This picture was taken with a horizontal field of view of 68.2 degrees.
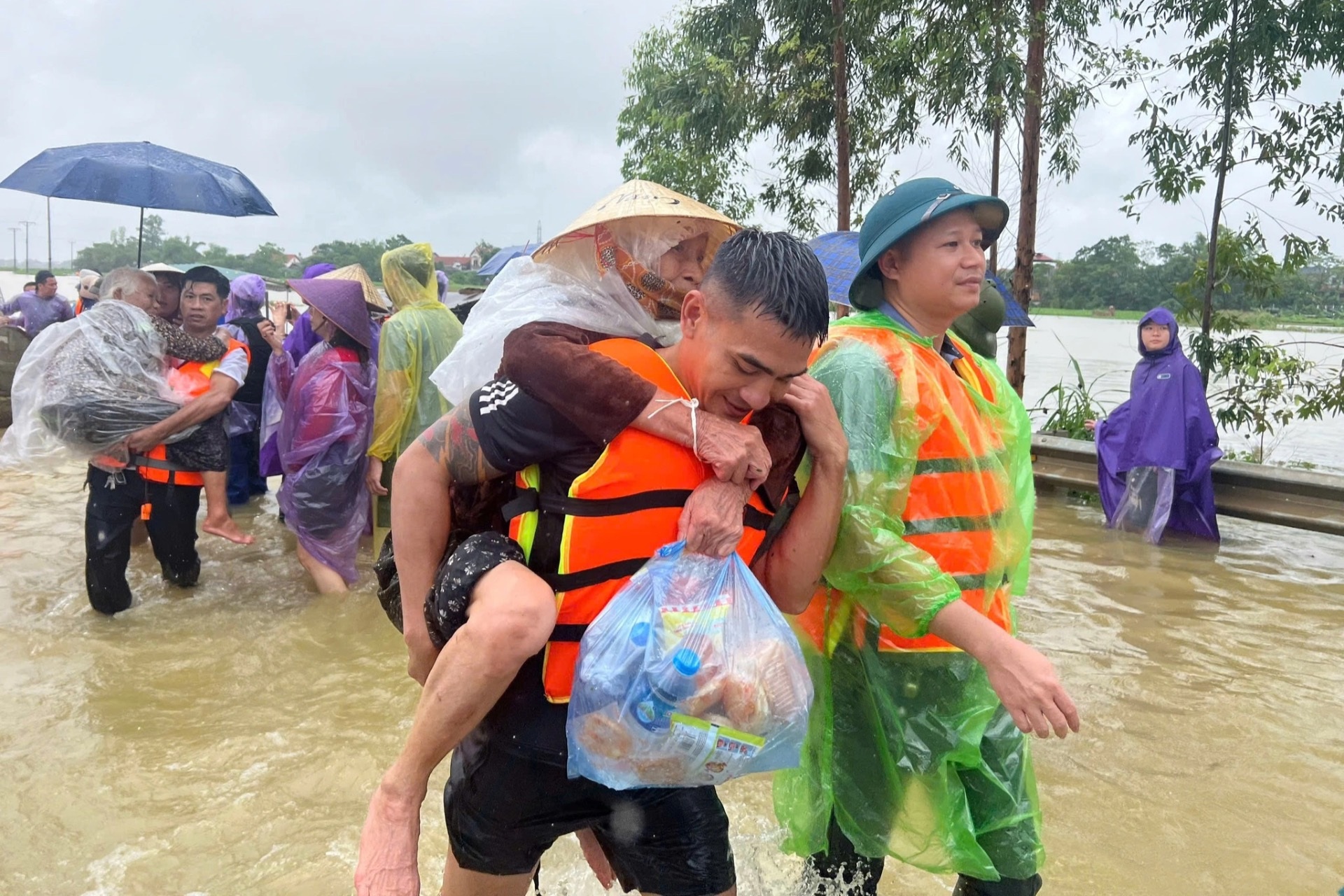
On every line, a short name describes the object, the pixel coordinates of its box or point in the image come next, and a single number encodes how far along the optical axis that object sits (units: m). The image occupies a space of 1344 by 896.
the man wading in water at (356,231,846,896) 1.53
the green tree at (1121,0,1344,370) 7.27
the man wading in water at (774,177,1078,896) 1.94
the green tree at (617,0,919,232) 9.38
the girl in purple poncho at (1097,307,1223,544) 6.84
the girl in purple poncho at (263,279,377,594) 5.07
